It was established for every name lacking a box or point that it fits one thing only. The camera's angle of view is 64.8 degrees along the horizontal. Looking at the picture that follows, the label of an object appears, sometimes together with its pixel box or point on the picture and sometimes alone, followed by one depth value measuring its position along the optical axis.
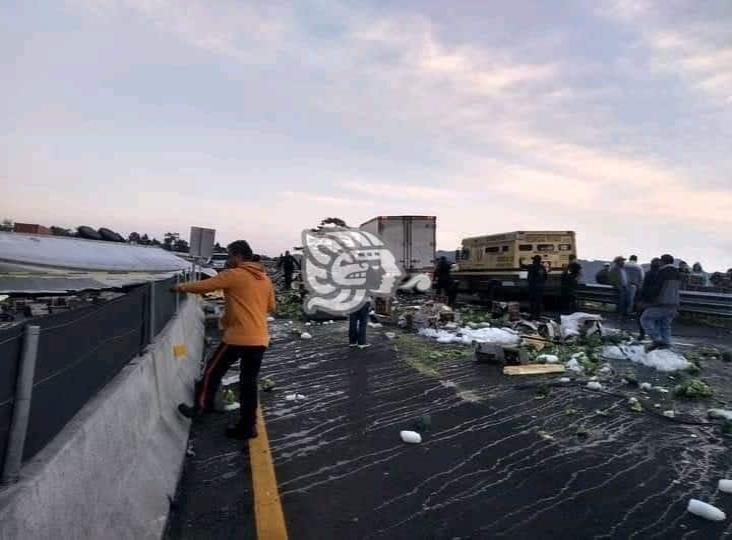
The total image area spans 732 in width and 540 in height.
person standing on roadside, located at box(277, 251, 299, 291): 28.92
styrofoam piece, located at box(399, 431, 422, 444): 5.56
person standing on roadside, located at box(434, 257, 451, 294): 23.70
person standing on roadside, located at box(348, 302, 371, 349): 11.91
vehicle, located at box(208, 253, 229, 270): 30.44
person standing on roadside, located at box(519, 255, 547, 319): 16.77
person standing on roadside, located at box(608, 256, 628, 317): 17.78
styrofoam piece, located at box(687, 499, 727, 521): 3.97
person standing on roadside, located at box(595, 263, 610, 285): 20.51
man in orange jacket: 5.52
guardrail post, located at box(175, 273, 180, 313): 8.41
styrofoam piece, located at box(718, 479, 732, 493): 4.46
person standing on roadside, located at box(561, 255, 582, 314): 18.69
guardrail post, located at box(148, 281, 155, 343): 5.48
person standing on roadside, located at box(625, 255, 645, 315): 17.53
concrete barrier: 2.19
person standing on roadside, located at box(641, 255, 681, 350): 11.29
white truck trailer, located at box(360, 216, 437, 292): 26.30
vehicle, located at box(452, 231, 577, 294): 19.91
